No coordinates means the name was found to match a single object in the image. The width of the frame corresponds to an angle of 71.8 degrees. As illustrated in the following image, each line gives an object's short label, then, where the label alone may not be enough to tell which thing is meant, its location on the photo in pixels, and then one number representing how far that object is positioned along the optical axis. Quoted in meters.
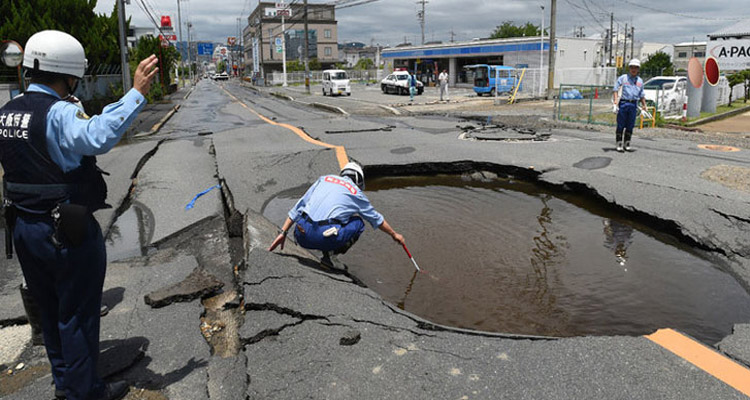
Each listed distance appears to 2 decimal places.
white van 36.50
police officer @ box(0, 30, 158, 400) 2.43
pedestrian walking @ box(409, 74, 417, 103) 32.36
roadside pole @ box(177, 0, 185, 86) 72.32
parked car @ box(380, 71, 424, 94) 36.22
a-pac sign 27.91
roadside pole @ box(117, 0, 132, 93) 17.36
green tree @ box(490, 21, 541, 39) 93.69
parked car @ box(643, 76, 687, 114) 18.83
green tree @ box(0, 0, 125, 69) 15.03
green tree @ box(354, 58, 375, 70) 106.09
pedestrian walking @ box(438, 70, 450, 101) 29.84
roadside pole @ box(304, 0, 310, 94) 44.10
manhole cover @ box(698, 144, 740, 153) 11.12
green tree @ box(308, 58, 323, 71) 94.44
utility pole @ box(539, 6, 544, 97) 34.91
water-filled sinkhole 4.32
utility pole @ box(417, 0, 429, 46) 82.30
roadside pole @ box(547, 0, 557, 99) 27.70
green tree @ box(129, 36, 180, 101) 34.03
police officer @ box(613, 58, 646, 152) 10.00
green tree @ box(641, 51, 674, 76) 78.30
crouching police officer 4.58
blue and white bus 33.94
